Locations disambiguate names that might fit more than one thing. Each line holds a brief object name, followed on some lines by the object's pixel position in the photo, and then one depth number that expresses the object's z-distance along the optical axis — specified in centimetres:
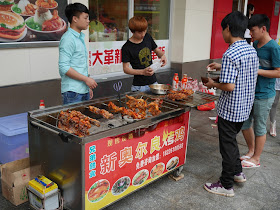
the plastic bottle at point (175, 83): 434
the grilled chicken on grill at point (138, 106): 334
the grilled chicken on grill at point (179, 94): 382
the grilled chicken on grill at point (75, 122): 283
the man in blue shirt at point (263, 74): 382
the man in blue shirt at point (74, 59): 348
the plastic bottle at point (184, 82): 481
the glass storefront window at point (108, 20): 623
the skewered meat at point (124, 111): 318
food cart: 273
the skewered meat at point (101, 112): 318
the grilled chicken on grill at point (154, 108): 337
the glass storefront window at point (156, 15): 734
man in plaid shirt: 311
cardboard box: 318
